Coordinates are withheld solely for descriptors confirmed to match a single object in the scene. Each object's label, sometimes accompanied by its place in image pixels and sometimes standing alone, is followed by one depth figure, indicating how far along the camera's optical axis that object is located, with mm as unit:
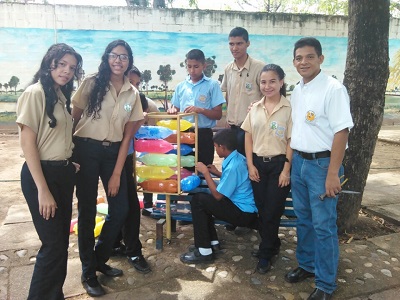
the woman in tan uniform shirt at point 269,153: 2912
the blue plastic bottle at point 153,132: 3367
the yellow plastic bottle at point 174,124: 3473
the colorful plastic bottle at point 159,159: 3428
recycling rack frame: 3316
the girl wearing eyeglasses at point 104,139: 2672
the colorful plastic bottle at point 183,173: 3490
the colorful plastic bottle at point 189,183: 3470
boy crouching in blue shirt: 3195
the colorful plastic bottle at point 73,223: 3901
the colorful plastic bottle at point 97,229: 3727
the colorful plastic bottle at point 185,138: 3559
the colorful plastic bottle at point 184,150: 3549
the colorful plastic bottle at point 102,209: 4336
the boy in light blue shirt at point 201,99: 3725
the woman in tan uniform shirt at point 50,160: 2180
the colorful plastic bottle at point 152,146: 3389
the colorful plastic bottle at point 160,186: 3449
